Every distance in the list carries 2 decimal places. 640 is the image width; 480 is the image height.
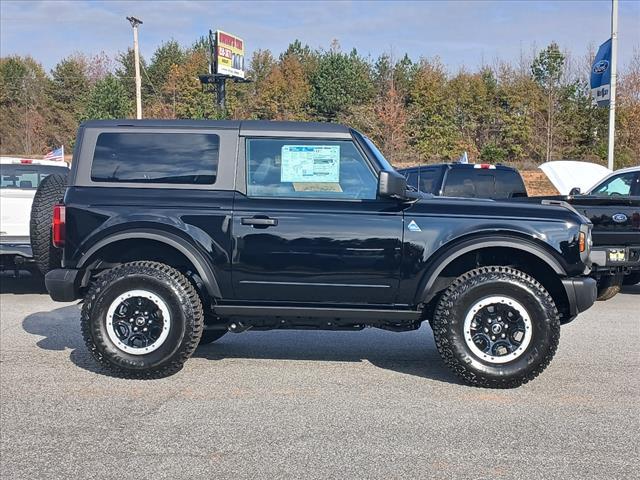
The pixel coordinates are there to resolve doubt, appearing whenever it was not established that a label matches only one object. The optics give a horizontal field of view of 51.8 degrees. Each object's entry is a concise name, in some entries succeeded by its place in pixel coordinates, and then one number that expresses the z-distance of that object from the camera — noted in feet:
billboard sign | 125.59
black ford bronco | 16.81
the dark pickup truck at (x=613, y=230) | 25.79
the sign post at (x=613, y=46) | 58.30
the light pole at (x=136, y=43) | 108.88
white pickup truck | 28.25
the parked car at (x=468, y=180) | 32.04
